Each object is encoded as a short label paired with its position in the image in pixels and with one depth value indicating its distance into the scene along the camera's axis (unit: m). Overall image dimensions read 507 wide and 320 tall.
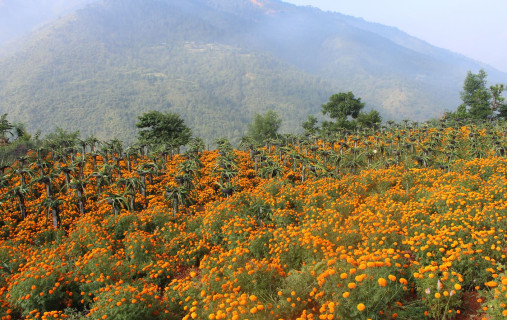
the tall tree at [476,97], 38.66
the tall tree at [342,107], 38.85
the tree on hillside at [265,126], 45.03
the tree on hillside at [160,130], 30.22
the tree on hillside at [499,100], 35.97
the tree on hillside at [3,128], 29.50
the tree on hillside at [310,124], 39.58
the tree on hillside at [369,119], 35.91
